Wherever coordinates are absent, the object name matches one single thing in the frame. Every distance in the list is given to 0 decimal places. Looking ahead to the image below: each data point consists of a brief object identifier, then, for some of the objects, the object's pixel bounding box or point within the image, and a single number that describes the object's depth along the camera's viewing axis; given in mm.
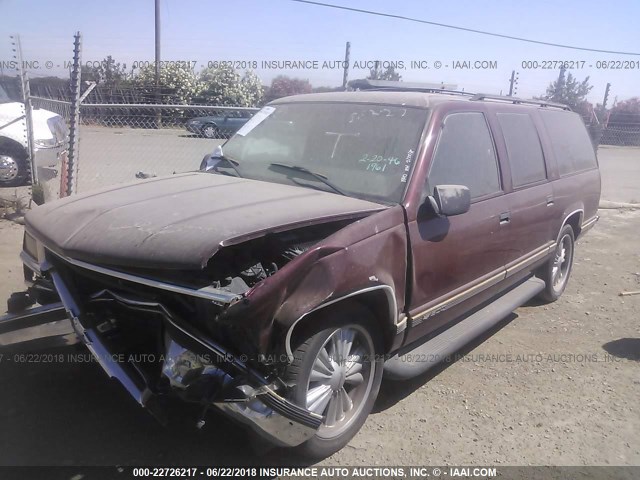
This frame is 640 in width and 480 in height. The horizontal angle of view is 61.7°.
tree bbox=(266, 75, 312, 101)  17125
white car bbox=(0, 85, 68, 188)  8656
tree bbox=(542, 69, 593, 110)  24116
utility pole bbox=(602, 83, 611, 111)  15204
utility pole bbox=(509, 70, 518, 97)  10138
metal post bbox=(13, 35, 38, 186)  6836
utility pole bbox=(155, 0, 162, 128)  16094
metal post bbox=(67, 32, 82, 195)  5848
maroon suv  2404
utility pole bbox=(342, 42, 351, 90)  8656
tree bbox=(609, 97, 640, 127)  23125
